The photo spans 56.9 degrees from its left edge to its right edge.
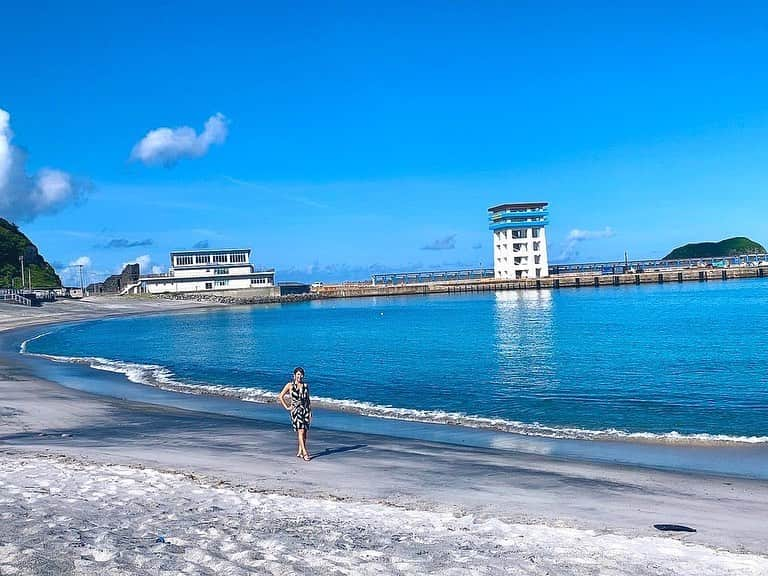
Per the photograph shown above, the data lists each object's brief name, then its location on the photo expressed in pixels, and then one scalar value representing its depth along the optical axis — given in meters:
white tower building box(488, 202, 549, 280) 143.00
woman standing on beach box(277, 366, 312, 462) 15.78
